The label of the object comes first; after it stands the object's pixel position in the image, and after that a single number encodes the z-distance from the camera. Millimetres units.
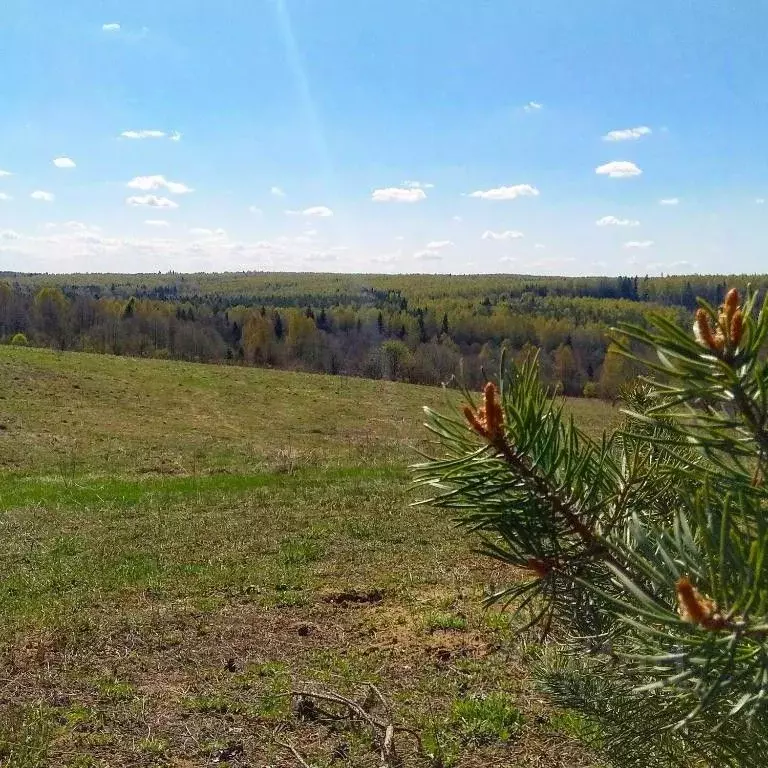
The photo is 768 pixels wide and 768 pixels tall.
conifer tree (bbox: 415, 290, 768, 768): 662
